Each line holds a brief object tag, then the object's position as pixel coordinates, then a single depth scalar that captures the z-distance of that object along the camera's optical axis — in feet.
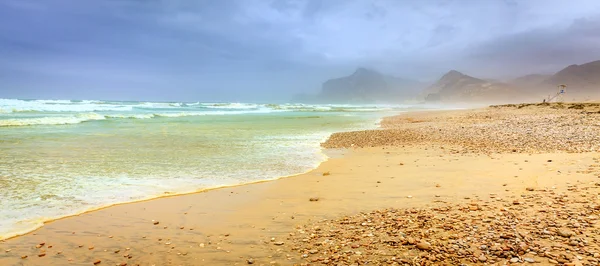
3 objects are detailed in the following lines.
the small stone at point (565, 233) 11.66
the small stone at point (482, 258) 10.78
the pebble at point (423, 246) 11.91
